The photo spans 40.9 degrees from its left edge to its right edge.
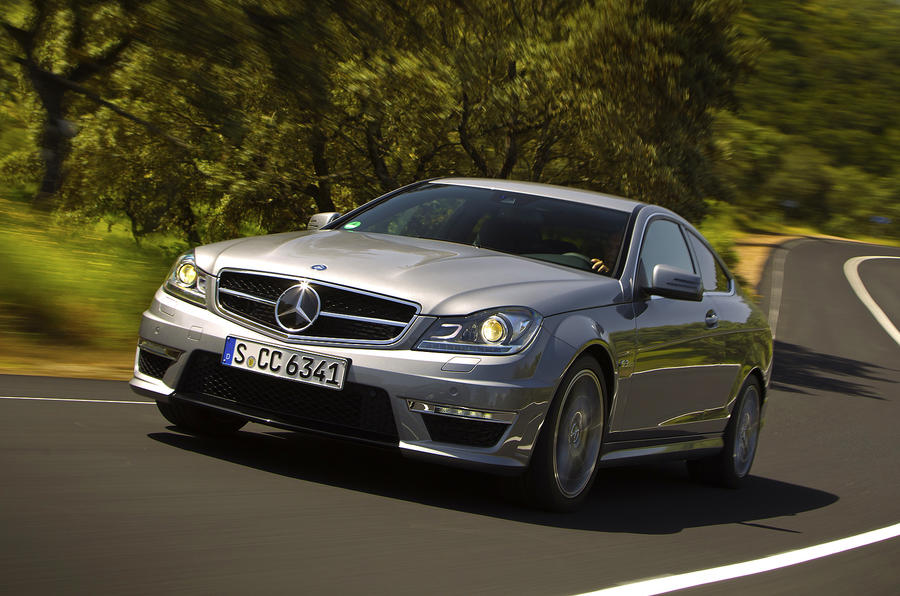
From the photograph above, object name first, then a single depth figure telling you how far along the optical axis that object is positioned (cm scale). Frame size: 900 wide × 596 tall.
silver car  521
